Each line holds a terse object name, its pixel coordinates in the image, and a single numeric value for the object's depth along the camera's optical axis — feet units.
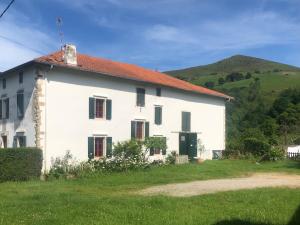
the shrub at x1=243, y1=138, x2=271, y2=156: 65.09
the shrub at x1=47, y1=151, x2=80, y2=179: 44.89
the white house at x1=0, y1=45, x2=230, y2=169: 46.01
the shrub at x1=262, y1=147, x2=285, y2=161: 62.97
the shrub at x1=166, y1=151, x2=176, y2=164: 59.05
